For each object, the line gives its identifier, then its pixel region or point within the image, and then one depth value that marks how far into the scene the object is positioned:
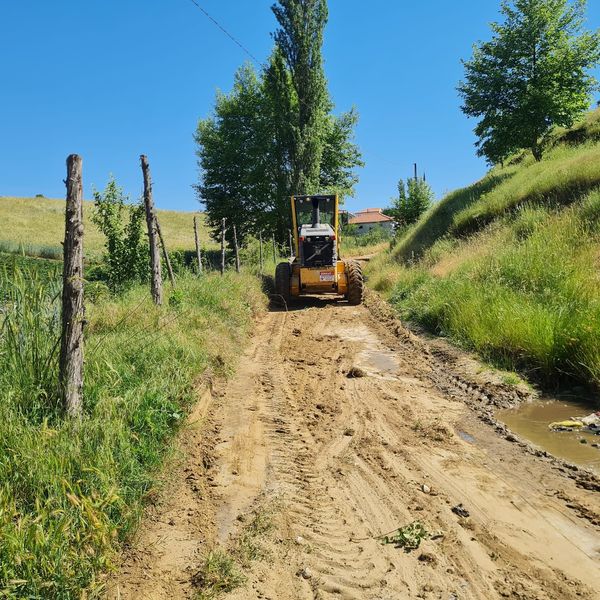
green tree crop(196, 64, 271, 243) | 30.61
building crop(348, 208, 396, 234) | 81.69
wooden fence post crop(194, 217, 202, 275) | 12.79
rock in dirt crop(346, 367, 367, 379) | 7.17
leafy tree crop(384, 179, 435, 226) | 32.22
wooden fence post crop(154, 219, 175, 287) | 9.85
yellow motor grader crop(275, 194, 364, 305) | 13.59
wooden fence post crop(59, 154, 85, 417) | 3.82
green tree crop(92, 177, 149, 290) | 11.92
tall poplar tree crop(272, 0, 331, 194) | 25.95
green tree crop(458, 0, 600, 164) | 17.56
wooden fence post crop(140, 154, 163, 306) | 8.75
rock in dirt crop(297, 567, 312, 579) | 3.01
